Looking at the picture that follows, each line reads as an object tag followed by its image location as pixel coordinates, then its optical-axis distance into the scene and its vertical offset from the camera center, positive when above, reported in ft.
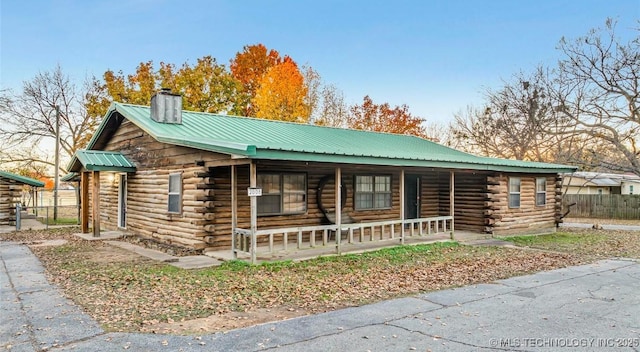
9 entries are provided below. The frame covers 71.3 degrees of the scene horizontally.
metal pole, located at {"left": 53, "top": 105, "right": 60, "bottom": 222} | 82.94 +3.86
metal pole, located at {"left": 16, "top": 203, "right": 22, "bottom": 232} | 56.44 -5.18
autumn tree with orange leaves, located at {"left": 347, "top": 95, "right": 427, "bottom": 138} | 122.21 +16.78
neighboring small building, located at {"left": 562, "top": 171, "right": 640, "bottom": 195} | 115.85 -1.16
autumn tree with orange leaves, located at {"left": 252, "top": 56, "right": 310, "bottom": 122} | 107.65 +20.05
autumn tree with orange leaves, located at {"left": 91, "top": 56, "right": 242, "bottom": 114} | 101.78 +21.74
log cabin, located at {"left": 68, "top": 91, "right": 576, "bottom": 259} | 36.50 -0.50
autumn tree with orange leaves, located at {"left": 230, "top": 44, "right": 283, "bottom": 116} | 123.95 +32.43
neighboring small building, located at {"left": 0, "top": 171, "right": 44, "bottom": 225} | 60.13 -2.41
